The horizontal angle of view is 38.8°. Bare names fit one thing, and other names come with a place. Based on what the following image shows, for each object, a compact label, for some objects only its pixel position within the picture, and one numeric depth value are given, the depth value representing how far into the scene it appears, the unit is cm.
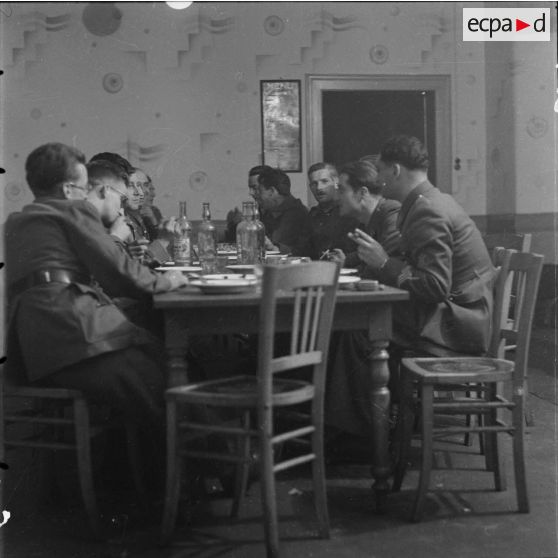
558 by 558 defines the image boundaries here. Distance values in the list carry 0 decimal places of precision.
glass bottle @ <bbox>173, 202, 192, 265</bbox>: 414
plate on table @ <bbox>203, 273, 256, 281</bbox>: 280
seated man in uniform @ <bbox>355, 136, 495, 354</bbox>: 275
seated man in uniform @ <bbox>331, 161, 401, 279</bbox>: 352
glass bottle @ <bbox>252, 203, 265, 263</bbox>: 386
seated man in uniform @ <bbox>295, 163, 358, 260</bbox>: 461
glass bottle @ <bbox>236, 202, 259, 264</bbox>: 381
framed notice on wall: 649
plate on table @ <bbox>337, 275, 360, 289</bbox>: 260
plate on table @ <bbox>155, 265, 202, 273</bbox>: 347
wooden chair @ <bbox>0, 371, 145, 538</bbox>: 233
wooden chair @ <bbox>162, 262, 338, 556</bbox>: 210
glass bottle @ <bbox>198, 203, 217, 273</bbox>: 338
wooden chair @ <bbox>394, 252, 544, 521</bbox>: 242
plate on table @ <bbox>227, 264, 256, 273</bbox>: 348
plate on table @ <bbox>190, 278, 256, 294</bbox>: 241
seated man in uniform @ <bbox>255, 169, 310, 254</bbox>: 526
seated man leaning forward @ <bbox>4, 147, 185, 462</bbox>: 239
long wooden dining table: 235
